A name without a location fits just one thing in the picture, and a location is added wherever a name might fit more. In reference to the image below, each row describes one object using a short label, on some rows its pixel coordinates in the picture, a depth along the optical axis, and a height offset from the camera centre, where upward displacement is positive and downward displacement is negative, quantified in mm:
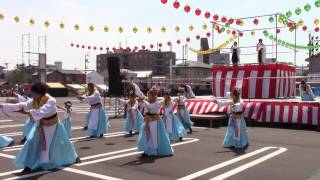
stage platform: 15719 -1234
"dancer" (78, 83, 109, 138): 13414 -1205
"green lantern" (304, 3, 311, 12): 16750 +2922
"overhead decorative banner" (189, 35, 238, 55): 22831 +1905
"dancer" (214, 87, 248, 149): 11031 -1256
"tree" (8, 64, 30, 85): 84694 +876
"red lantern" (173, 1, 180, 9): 16203 +2930
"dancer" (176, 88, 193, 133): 14781 -1176
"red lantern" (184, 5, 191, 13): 16938 +2900
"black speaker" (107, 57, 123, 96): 21828 +80
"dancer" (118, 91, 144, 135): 14481 -1308
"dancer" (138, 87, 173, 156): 9727 -1249
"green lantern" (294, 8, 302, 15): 17483 +2891
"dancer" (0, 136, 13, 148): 11148 -1685
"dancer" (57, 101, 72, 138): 12757 -1188
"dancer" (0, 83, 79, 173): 7824 -1100
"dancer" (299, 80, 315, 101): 17078 -498
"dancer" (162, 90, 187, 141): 12289 -1240
